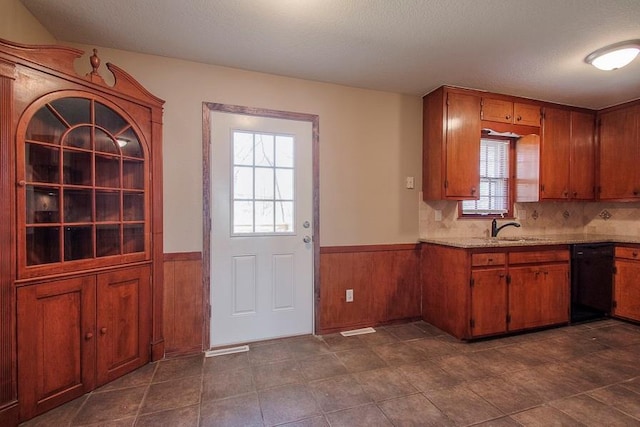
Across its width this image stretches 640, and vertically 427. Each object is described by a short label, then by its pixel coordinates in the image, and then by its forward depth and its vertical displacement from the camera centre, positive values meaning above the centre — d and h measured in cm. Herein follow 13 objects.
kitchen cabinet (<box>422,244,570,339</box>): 261 -74
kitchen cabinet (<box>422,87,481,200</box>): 285 +64
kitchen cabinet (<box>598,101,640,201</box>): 322 +63
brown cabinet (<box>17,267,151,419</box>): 164 -77
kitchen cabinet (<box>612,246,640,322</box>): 302 -77
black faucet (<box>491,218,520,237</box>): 321 -20
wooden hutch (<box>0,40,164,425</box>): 157 -11
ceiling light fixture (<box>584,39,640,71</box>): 207 +111
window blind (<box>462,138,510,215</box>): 334 +34
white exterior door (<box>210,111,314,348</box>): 251 -16
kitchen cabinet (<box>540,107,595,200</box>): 325 +61
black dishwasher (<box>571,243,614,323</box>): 297 -73
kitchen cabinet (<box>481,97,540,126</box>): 296 +100
